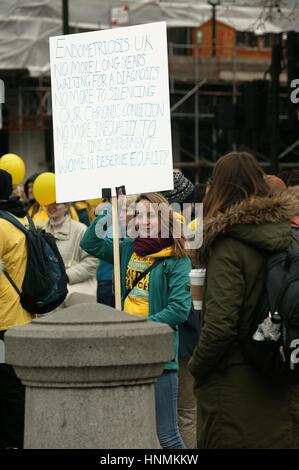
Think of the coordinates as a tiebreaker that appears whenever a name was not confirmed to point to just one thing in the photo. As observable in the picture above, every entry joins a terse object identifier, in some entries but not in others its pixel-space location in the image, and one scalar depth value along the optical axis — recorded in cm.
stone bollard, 870
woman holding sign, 1204
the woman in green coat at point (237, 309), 935
